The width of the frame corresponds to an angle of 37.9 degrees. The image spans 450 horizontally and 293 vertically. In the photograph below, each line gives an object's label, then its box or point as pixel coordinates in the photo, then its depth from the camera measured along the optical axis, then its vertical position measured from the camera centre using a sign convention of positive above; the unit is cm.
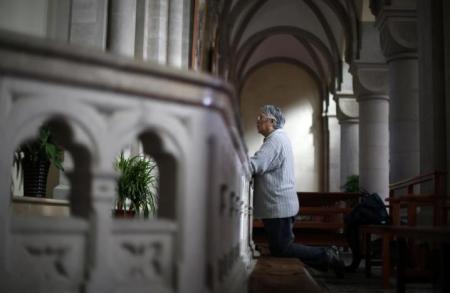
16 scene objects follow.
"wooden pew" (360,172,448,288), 575 +14
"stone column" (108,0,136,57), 642 +182
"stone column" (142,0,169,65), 736 +209
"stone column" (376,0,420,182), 923 +188
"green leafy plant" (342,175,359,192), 1586 +82
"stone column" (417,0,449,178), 675 +136
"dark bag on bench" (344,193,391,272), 707 +0
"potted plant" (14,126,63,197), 512 +38
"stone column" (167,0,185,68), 777 +213
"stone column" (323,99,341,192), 2175 +230
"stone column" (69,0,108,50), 626 +180
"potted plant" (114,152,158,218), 587 +23
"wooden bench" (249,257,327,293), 362 -39
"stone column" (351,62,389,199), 1305 +181
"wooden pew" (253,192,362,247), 921 -14
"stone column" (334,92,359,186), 1744 +234
